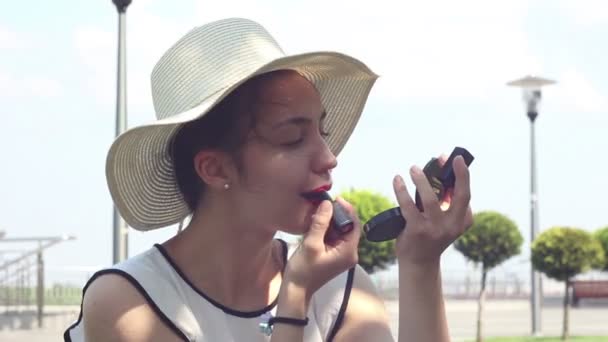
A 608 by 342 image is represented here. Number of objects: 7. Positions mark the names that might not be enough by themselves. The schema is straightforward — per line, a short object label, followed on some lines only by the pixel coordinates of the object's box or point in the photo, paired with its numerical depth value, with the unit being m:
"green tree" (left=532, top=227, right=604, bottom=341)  21.30
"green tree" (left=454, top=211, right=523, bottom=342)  20.47
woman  2.46
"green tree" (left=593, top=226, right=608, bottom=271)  24.19
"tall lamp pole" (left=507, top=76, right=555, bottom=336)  20.78
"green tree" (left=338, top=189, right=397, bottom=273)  17.08
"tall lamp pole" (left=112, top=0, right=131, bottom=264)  11.77
